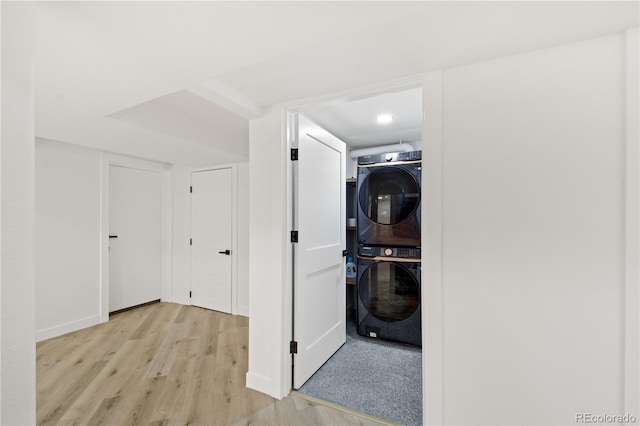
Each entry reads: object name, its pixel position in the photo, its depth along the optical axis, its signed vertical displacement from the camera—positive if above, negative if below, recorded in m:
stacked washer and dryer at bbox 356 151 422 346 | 2.61 -0.33
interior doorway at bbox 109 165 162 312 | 3.51 -0.34
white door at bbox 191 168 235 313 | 3.69 -0.37
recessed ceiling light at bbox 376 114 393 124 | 2.53 +0.84
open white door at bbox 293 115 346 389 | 2.01 -0.31
